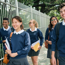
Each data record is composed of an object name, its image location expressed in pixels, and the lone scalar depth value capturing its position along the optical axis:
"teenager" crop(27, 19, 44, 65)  4.39
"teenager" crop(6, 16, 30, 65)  2.60
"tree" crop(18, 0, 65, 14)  20.22
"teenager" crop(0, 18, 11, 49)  4.10
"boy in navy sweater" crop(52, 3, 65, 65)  2.46
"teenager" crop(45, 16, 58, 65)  4.45
